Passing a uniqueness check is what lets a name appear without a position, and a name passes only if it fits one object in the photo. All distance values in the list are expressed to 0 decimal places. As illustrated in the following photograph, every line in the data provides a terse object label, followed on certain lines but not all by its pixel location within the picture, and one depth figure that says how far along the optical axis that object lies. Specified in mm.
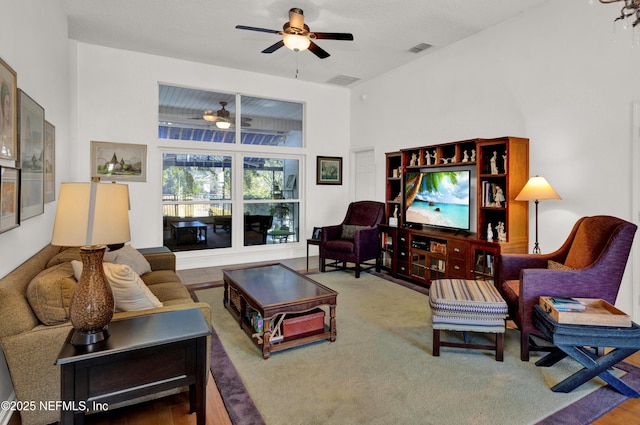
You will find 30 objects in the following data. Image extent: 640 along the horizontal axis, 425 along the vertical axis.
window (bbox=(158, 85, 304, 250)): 5723
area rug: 2047
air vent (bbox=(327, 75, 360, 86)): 6363
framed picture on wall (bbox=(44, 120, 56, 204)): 3092
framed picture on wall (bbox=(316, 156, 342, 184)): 6832
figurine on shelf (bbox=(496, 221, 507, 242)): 3888
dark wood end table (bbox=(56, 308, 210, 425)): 1528
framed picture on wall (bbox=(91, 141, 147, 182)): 5055
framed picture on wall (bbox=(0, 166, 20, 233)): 1894
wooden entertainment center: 3842
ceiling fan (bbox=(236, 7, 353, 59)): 3590
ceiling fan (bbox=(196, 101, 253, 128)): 5965
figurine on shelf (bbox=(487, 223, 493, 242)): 4021
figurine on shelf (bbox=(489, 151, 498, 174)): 4043
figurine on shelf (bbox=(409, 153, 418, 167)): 5148
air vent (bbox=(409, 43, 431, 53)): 4980
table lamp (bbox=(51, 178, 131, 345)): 1622
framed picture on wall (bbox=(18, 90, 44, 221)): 2332
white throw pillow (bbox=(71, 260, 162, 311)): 2078
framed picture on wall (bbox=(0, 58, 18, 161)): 1956
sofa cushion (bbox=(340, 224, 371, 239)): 5492
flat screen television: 4402
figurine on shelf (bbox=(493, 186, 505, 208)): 3971
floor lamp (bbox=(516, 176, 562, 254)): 3467
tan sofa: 1727
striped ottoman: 2619
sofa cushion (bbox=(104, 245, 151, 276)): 3160
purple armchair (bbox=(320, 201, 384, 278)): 5055
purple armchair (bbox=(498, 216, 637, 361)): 2582
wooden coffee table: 2736
